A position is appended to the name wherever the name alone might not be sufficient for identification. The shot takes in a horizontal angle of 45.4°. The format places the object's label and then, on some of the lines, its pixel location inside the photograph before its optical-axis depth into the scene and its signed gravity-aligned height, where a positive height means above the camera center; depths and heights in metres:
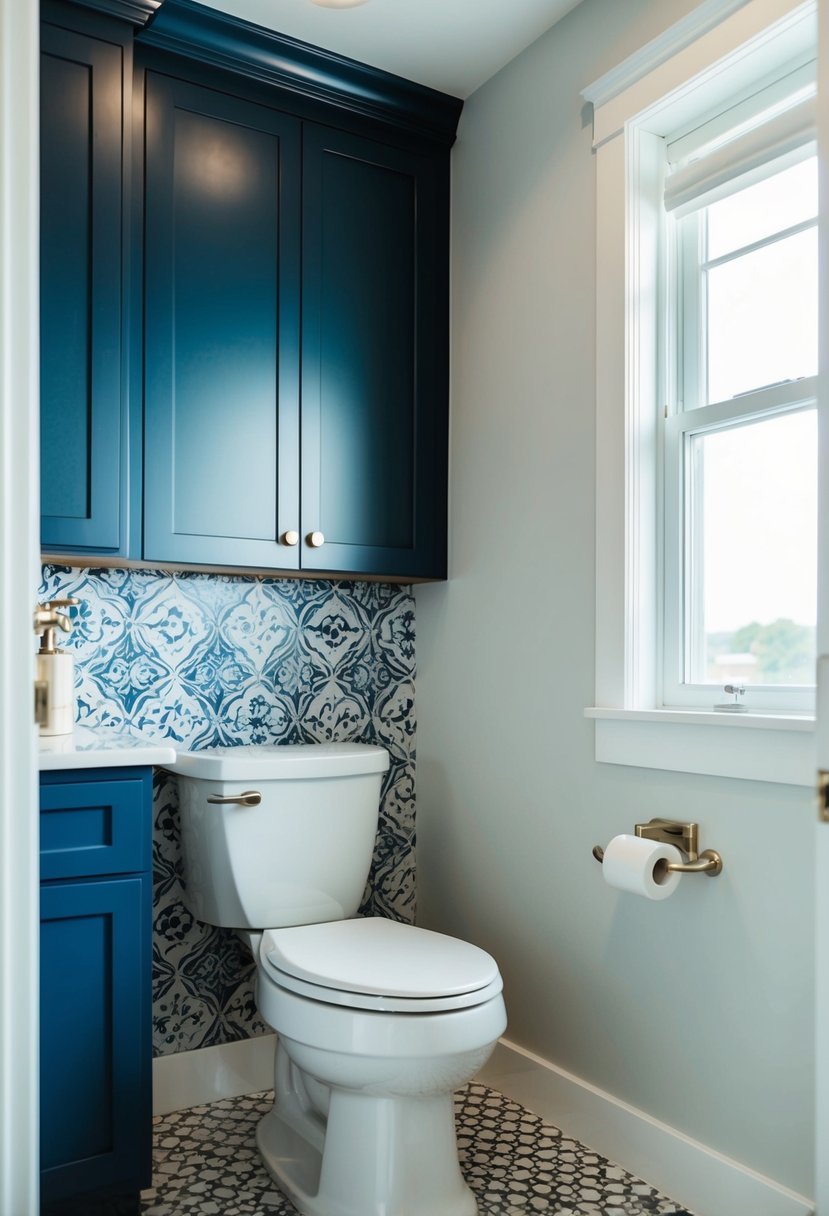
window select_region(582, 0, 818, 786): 1.67 +0.39
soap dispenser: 1.83 -0.14
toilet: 1.63 -0.66
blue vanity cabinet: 1.62 -0.65
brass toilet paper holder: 1.68 -0.42
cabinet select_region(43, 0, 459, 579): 1.93 +0.64
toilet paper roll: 1.67 -0.45
